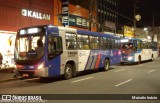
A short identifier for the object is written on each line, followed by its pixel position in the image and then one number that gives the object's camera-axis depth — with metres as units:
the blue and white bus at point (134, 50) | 28.67
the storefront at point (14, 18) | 21.95
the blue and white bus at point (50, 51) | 14.38
